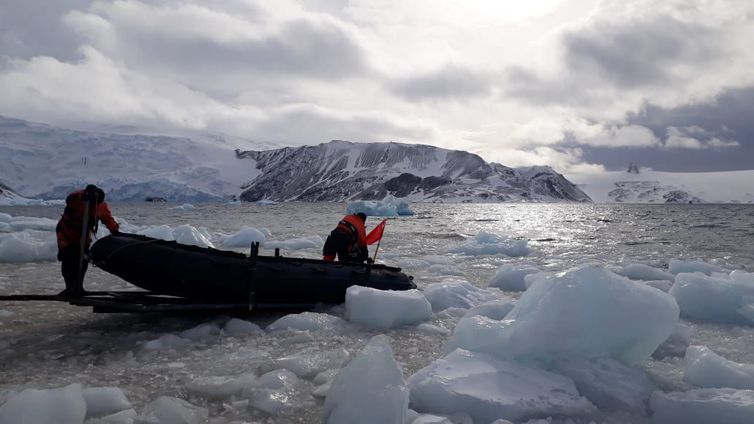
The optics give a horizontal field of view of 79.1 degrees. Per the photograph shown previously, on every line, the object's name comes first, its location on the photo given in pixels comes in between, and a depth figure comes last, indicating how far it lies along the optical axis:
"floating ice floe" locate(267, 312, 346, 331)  6.18
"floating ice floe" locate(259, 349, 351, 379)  4.60
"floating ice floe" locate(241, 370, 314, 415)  3.79
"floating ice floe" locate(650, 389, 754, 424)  3.52
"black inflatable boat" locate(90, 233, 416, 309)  6.25
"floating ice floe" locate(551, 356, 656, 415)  4.01
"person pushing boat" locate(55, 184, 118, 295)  6.18
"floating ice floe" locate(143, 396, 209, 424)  3.45
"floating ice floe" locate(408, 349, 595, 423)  3.65
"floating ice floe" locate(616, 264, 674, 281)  10.80
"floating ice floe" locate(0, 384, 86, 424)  3.02
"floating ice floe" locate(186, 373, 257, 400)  4.02
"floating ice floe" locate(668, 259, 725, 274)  10.95
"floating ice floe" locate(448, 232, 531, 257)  16.98
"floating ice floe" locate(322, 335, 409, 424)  3.25
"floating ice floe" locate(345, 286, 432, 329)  6.57
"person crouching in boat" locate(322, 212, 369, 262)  8.95
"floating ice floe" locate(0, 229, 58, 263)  12.16
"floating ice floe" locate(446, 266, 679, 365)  4.59
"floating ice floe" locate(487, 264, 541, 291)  9.93
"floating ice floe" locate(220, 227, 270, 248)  17.88
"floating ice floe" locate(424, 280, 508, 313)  7.71
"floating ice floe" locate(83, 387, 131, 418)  3.55
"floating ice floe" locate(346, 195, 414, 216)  54.72
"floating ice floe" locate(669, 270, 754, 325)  7.09
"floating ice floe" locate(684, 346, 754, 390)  4.15
